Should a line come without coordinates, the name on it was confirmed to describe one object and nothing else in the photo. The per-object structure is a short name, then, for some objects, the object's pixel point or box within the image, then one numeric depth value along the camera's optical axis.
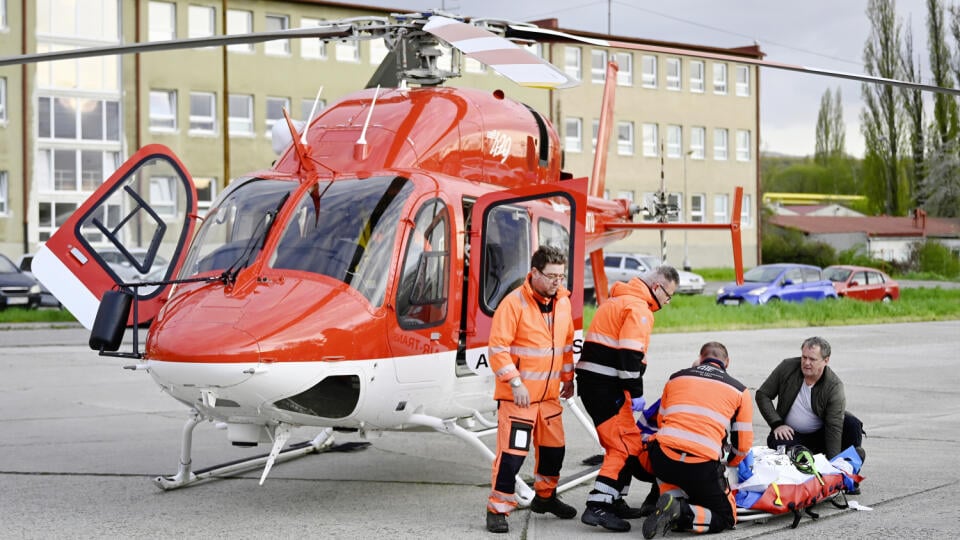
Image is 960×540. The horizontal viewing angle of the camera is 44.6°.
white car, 36.09
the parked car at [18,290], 26.86
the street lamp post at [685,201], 52.29
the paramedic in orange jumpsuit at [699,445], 6.80
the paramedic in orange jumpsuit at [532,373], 6.96
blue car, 28.39
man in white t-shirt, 7.98
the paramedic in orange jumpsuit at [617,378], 7.14
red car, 31.16
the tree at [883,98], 59.59
